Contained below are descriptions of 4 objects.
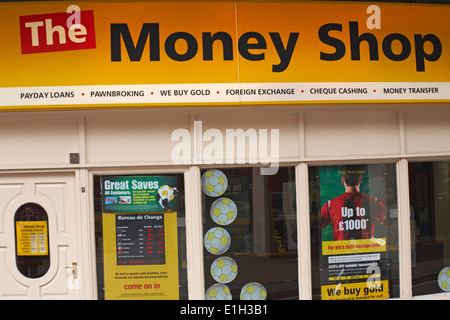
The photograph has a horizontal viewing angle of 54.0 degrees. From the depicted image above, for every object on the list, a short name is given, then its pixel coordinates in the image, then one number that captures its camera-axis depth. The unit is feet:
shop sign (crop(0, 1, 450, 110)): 17.30
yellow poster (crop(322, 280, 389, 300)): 19.07
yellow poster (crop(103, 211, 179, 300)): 18.24
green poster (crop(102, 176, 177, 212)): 18.26
